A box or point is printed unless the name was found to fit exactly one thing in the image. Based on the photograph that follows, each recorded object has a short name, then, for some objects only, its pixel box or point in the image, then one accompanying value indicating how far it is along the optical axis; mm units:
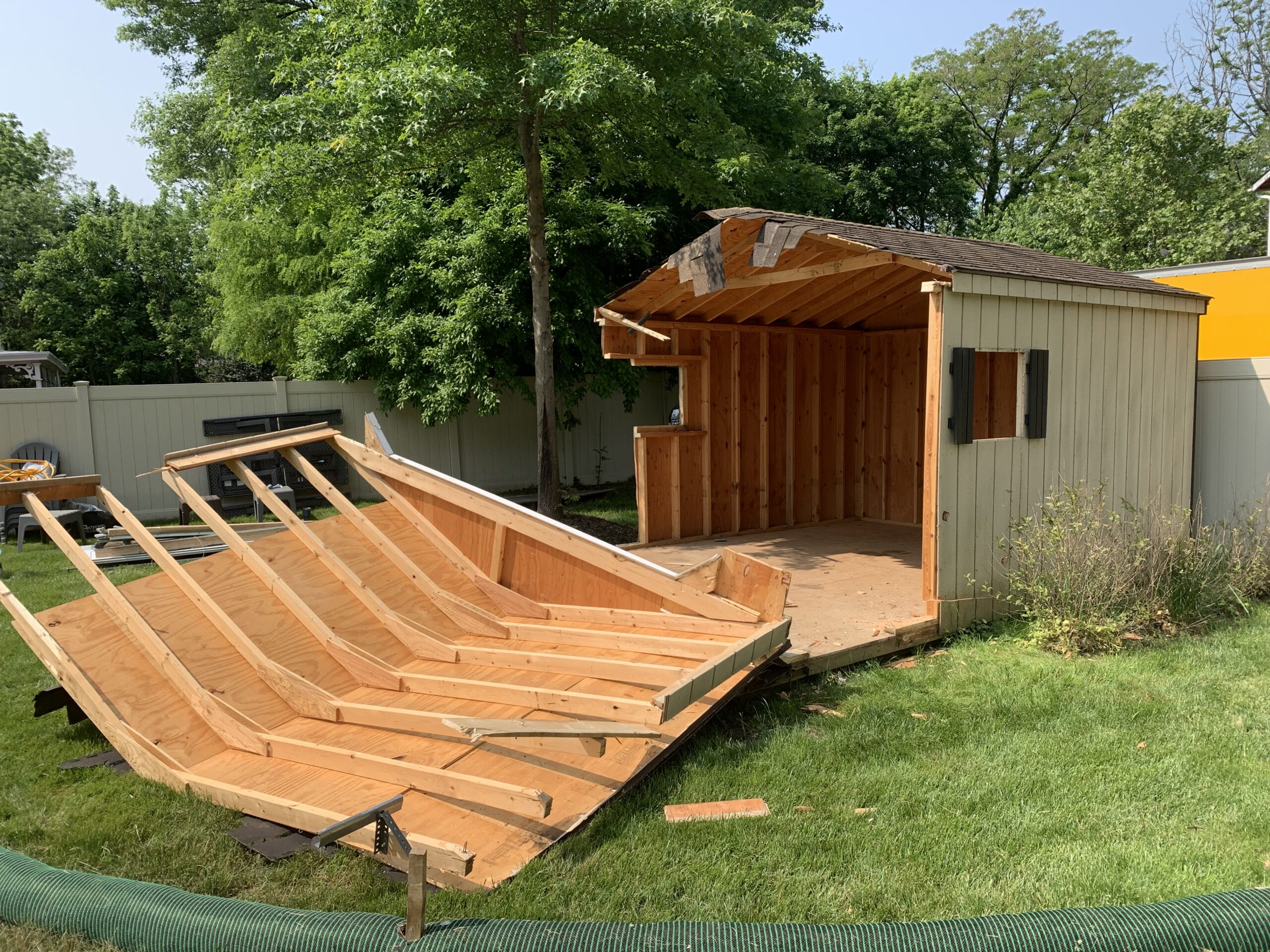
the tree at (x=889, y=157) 23234
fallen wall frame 3785
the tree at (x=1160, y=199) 19484
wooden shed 6395
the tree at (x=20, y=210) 30031
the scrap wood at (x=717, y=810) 3801
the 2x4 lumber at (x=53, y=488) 5008
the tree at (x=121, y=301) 27562
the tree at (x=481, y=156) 9398
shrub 6125
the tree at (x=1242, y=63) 28875
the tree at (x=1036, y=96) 33188
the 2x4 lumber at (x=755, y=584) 5117
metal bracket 2693
